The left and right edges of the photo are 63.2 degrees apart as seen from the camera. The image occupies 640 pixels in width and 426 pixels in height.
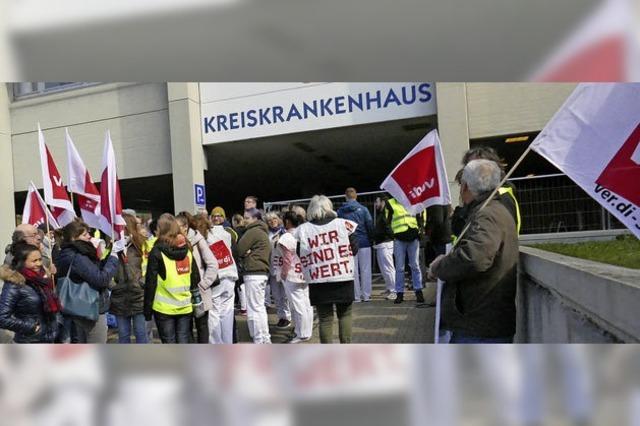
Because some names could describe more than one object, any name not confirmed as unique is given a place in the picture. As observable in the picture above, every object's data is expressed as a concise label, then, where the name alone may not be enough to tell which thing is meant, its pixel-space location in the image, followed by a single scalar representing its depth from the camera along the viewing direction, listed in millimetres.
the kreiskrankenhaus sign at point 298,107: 11945
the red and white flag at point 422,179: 4211
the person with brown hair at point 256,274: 5988
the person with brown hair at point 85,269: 4512
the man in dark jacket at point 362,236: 7914
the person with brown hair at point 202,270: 5148
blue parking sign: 12453
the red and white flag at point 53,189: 5520
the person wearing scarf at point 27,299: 3719
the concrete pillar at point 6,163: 13553
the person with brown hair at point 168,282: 4645
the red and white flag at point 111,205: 5129
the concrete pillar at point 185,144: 13289
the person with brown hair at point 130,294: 5375
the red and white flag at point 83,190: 5750
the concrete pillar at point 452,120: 11273
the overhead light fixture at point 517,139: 11570
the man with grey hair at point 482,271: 2559
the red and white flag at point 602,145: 2303
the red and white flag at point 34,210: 6348
